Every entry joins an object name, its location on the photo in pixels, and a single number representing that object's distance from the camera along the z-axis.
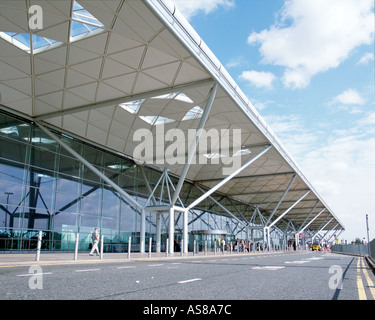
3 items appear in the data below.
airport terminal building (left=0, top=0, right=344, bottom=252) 16.02
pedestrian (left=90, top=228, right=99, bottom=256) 19.41
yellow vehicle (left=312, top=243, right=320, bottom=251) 66.06
